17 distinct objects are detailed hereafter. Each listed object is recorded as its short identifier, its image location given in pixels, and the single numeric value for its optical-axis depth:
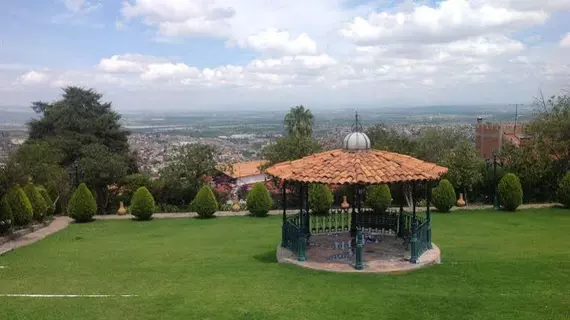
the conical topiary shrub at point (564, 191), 20.94
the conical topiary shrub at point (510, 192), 20.88
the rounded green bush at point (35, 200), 19.20
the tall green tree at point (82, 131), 26.70
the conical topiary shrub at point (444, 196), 21.30
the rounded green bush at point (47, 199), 20.69
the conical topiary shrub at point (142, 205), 21.03
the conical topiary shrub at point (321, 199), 21.64
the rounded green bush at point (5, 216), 16.59
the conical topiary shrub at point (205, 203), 21.47
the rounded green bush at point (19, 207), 17.64
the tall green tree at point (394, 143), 26.66
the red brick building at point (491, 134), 41.24
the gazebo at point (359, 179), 10.62
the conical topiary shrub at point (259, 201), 21.48
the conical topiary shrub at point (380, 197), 21.88
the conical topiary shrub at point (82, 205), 20.56
